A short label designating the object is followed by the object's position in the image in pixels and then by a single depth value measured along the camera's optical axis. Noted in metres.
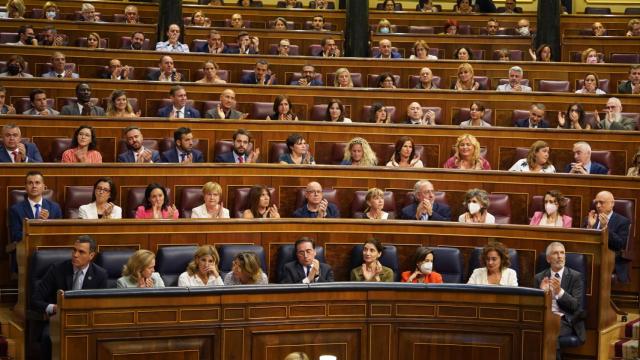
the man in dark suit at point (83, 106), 16.48
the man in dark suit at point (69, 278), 11.64
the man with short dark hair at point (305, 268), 12.20
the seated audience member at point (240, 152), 15.08
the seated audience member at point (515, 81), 18.19
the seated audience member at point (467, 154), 15.05
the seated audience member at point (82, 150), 14.77
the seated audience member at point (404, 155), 15.16
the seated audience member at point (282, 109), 16.72
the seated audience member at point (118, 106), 16.16
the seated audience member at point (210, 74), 18.17
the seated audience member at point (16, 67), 17.67
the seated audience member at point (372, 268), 12.32
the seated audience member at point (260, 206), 13.56
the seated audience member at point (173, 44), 20.30
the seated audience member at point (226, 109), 16.72
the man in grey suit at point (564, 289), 12.10
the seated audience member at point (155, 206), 13.36
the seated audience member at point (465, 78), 18.22
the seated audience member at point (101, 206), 13.34
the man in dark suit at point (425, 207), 13.81
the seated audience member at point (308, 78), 18.52
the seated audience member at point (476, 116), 16.64
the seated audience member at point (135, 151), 14.90
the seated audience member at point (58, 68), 18.22
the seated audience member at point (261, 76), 18.48
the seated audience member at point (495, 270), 12.13
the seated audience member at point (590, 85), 18.23
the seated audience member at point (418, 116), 16.70
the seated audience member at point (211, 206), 13.40
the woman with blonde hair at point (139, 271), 11.23
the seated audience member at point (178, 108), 16.73
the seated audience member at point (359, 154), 15.08
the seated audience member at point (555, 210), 13.55
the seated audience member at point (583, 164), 14.85
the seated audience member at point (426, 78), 18.28
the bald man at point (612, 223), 13.55
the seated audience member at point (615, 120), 16.52
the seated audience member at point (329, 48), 20.56
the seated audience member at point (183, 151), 15.03
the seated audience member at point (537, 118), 16.69
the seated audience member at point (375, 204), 13.52
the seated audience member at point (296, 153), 15.12
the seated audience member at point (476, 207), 13.55
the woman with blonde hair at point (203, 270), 11.52
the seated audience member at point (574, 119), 16.59
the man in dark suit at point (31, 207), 13.20
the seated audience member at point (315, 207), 13.70
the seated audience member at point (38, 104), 16.12
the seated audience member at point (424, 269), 12.22
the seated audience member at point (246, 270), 11.44
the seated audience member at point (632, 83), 18.23
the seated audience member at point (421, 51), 20.19
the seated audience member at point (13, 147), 14.44
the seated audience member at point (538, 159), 14.89
